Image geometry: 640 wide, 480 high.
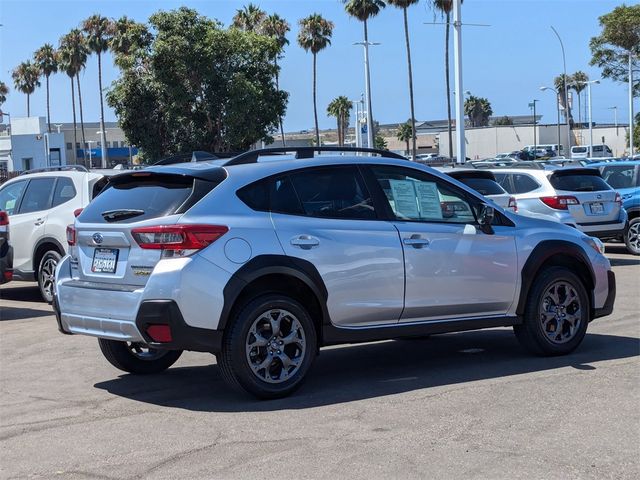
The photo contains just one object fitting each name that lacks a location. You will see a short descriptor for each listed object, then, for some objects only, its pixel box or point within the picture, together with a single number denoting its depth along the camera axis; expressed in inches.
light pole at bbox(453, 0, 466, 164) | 1062.4
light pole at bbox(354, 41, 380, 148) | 1866.4
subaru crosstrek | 259.6
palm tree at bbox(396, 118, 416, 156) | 5002.5
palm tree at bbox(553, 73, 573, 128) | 4557.1
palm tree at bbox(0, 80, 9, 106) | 4324.6
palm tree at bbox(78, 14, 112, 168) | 2876.5
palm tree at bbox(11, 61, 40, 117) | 3646.7
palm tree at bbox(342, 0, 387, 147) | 2321.6
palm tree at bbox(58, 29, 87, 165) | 3002.0
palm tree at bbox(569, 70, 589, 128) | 4475.9
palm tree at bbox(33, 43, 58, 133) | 3420.3
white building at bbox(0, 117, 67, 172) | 3063.5
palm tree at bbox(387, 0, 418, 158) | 2247.8
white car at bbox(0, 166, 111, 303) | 521.0
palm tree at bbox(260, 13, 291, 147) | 2573.8
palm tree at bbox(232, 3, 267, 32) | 2566.4
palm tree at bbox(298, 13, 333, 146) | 2682.1
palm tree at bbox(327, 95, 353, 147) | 4136.3
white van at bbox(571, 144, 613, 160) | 3021.7
